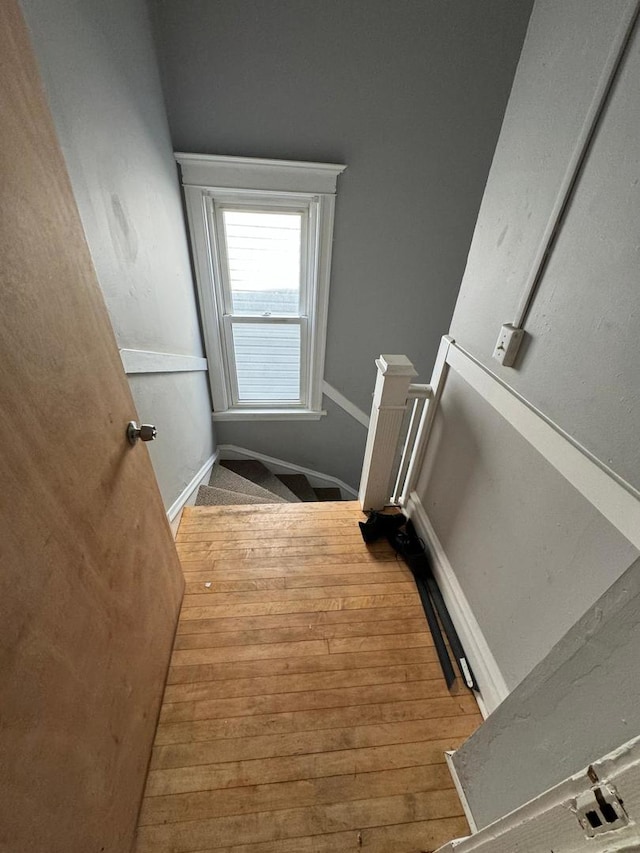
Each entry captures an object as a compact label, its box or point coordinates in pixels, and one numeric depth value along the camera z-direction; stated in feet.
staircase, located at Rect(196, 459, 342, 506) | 7.27
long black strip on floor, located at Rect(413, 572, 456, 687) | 3.94
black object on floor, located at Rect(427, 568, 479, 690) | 3.89
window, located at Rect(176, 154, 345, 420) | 6.47
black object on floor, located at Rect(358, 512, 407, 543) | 5.47
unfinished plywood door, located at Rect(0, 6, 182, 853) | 1.65
